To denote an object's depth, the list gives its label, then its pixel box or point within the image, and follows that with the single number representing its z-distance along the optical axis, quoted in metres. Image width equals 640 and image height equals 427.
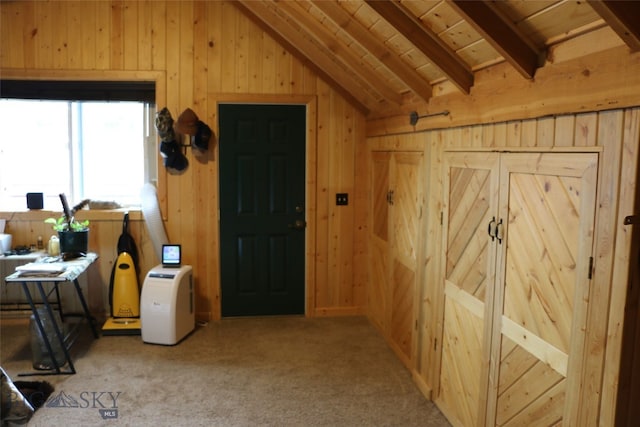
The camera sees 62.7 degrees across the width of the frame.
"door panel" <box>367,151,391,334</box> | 4.55
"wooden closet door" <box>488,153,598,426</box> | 1.97
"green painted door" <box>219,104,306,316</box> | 4.88
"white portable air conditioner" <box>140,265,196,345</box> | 4.29
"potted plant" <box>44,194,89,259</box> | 4.15
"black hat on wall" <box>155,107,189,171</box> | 4.57
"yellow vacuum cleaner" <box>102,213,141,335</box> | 4.57
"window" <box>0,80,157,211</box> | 4.86
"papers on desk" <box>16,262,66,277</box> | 3.64
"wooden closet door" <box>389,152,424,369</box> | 3.78
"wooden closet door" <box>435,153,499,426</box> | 2.71
